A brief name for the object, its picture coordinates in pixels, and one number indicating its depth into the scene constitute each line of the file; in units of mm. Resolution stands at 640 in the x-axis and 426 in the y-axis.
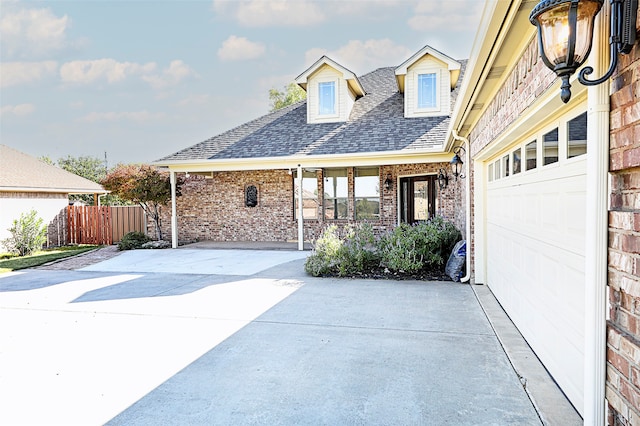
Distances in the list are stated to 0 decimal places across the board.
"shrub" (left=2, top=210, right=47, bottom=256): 13406
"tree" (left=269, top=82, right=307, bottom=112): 24172
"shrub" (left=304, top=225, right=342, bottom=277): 8375
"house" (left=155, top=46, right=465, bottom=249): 12234
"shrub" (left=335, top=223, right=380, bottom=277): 8422
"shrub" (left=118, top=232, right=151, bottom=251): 13523
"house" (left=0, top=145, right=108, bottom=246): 13906
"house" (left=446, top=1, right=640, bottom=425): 1789
